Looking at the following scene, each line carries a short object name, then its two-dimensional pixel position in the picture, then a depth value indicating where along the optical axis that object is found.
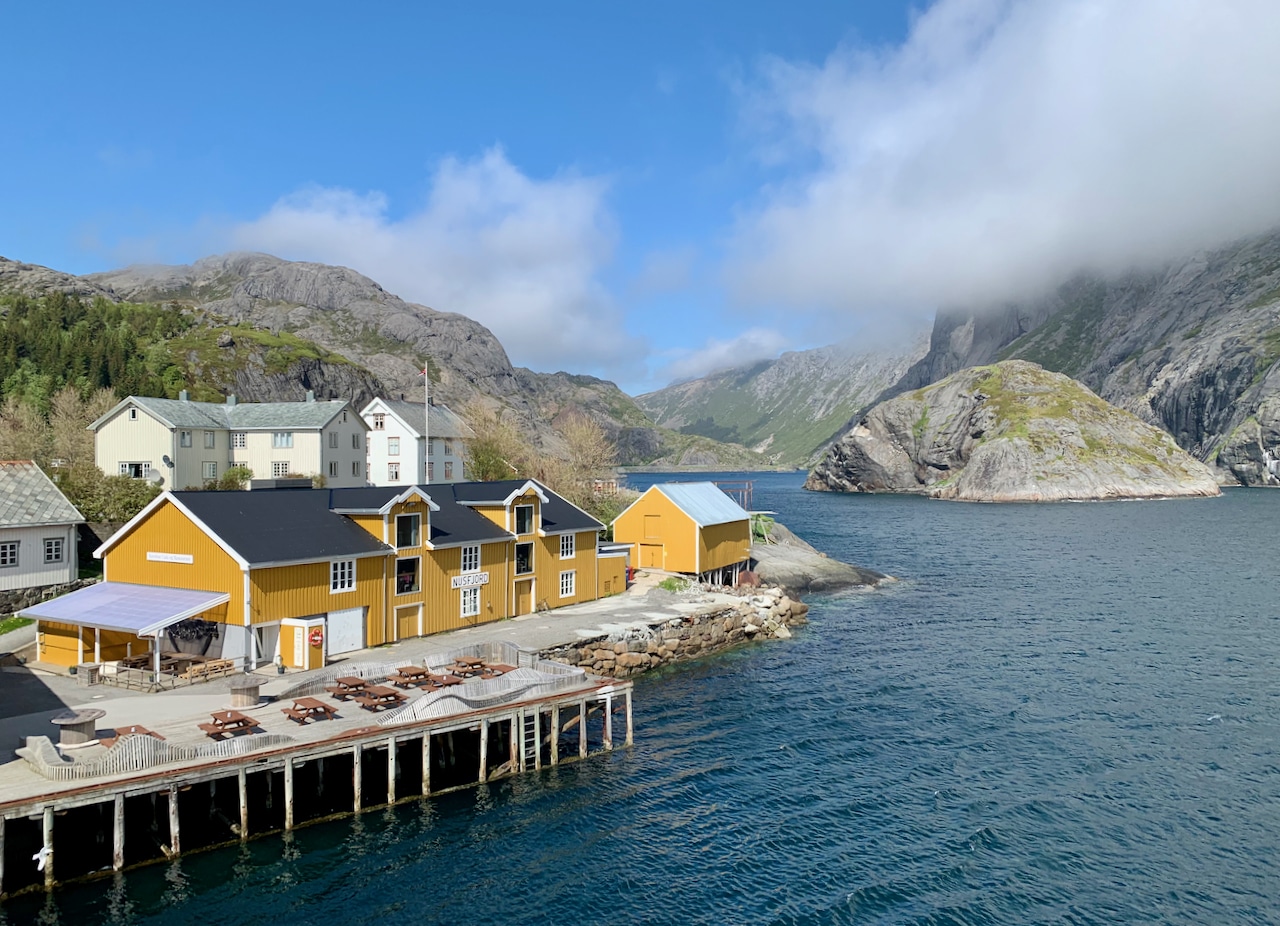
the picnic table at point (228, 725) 27.92
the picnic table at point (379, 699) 31.84
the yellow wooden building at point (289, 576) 37.16
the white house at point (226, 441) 73.75
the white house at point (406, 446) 95.00
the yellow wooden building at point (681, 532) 66.44
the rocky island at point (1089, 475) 189.25
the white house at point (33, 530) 44.97
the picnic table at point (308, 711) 30.15
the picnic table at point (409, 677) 34.91
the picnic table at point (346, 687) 32.91
